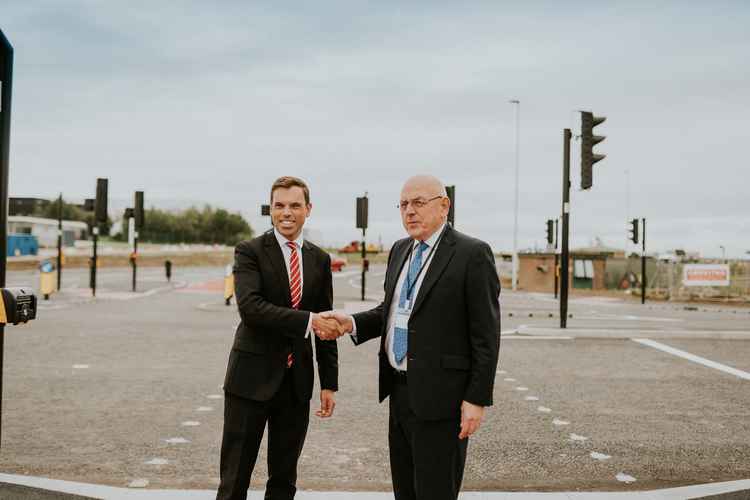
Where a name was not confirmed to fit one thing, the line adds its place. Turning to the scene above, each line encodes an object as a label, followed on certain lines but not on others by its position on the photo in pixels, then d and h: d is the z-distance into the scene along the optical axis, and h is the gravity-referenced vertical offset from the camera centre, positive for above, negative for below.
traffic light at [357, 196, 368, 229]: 21.89 +1.58
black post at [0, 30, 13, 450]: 4.67 +0.91
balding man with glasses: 3.08 -0.38
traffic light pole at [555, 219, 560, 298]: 29.49 +0.38
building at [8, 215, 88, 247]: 64.41 +2.36
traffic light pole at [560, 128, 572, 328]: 14.56 +0.96
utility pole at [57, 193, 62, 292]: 26.77 -0.13
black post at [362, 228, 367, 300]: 22.38 +0.03
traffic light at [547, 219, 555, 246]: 34.04 +1.79
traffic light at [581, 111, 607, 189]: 14.22 +2.55
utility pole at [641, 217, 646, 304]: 25.89 +0.71
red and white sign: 28.22 -0.26
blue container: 57.81 +0.67
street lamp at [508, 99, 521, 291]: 36.56 +2.45
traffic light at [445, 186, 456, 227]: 17.27 +1.53
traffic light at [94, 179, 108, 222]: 23.22 +1.85
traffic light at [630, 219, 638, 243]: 26.30 +1.43
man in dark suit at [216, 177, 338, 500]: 3.62 -0.49
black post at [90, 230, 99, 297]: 23.59 -0.63
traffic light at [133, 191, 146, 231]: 26.02 +1.75
